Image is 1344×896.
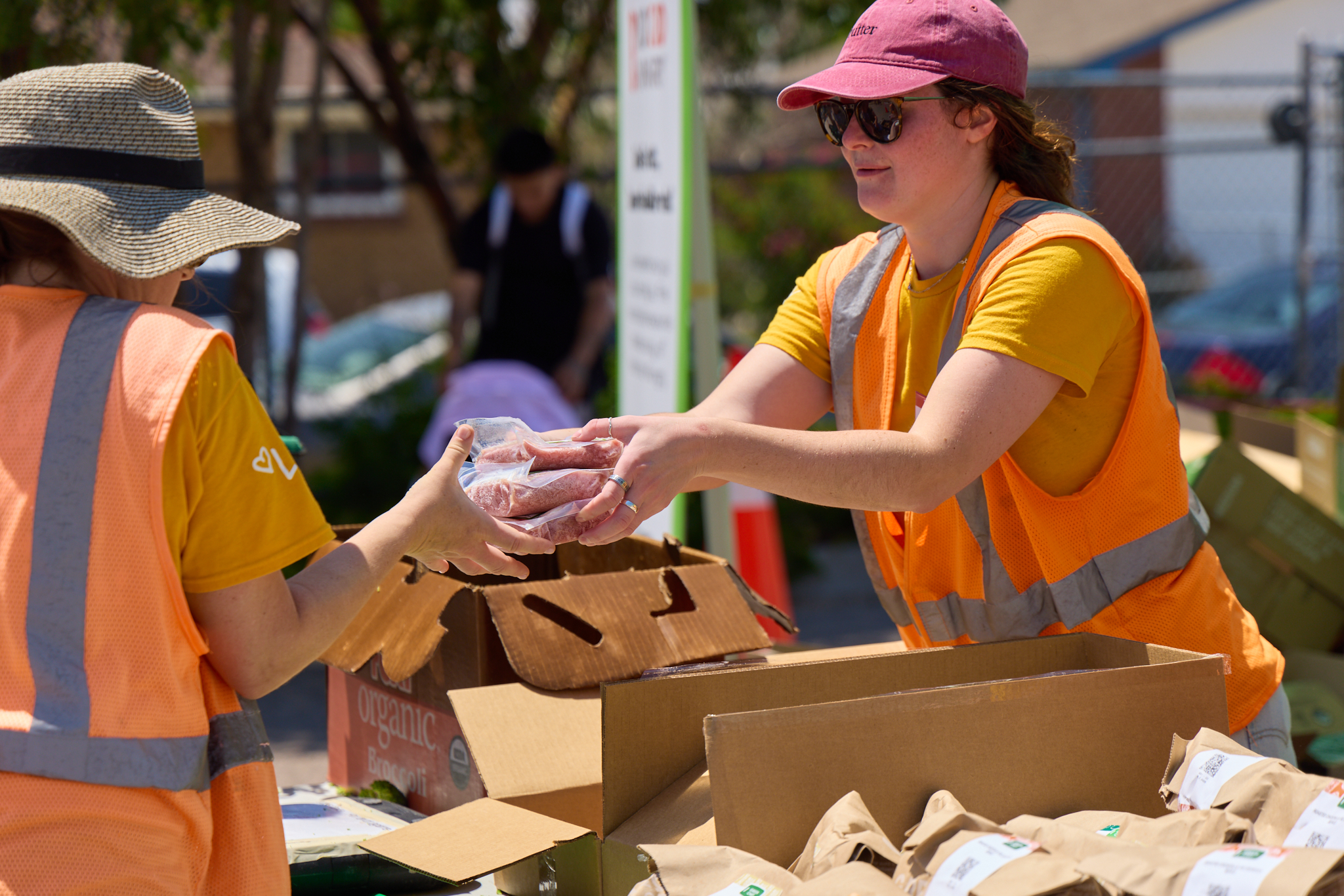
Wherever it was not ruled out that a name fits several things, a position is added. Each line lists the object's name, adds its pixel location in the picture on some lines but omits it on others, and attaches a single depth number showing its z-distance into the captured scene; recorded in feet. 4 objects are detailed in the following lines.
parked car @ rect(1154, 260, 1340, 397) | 29.86
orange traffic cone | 17.08
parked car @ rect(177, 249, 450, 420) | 32.14
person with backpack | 19.21
